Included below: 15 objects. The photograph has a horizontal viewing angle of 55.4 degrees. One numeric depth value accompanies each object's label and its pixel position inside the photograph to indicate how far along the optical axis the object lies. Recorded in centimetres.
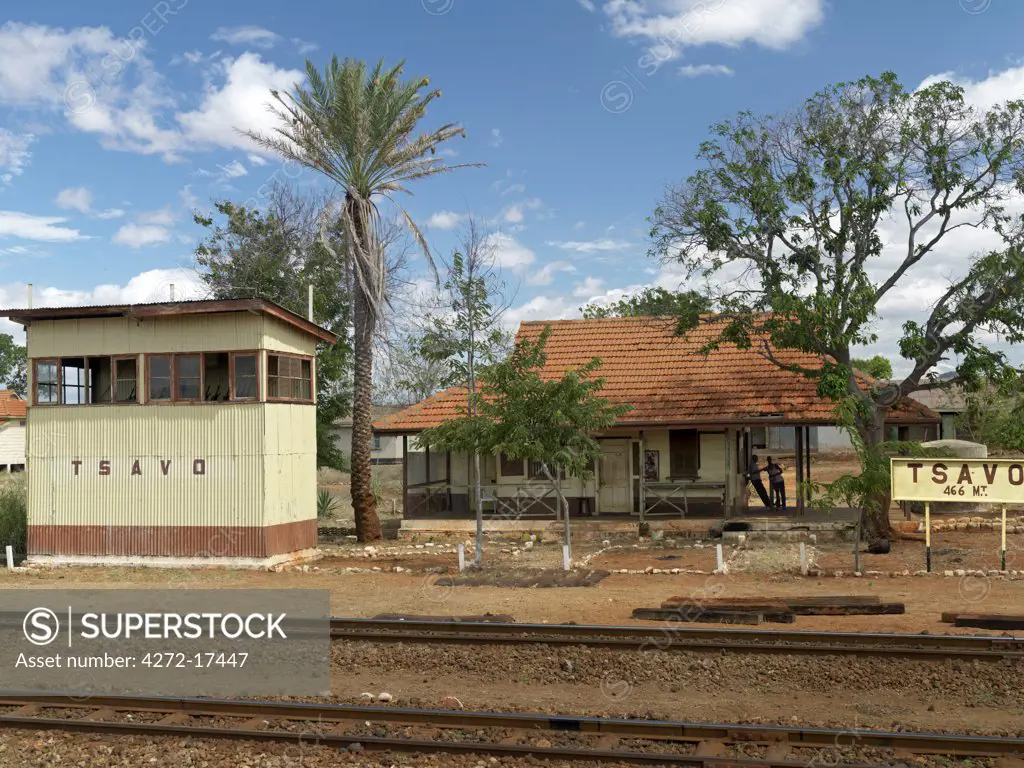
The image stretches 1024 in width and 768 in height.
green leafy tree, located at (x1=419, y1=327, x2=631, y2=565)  1862
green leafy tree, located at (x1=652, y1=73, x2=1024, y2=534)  1994
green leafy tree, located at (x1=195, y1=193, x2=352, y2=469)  3016
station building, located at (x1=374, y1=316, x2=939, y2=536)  2367
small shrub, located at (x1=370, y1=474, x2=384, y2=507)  3484
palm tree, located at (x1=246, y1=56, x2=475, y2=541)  2236
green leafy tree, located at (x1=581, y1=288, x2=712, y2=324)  2266
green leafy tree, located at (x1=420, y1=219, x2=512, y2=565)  2286
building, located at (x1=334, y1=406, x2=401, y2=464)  5234
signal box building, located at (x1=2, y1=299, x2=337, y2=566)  2002
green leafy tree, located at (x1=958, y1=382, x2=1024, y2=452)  3554
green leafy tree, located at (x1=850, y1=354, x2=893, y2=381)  6562
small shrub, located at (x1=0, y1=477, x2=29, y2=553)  2312
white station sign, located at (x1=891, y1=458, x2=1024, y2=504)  1638
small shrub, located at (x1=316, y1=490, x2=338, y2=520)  3012
